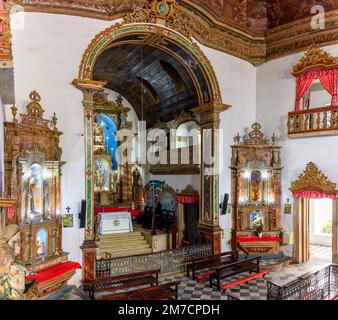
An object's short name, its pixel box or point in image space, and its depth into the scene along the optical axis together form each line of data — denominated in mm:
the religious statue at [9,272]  3287
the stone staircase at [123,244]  11992
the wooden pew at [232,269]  8625
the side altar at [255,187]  11828
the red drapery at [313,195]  10644
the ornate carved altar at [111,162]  15961
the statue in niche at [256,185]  12031
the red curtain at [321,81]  10750
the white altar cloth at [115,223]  12936
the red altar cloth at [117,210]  14506
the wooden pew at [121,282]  7633
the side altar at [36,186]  7051
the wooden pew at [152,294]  7027
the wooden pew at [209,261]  9519
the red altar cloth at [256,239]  11484
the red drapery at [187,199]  12635
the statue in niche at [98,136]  16094
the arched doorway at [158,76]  8828
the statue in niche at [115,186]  16344
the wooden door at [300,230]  11500
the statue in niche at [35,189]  7518
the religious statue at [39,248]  7566
